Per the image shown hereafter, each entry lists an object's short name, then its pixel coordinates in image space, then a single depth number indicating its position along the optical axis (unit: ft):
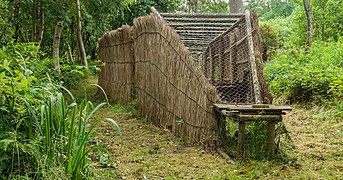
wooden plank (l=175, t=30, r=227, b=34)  19.99
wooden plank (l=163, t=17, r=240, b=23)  19.95
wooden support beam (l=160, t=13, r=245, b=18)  19.70
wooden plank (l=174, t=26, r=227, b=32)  19.82
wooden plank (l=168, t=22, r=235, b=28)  19.81
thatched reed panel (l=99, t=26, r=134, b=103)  21.17
